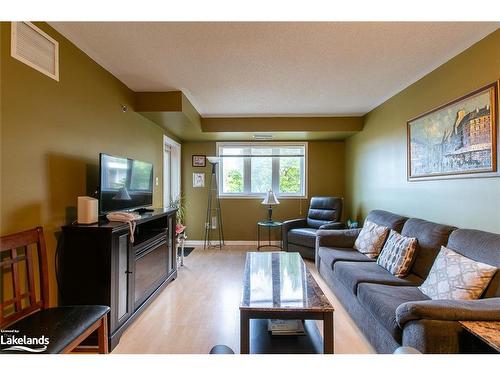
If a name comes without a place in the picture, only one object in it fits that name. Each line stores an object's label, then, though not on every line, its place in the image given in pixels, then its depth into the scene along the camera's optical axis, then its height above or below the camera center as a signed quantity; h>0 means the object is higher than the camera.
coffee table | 1.44 -0.72
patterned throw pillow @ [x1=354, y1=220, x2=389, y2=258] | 2.66 -0.56
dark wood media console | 1.82 -0.61
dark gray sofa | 1.22 -0.74
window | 5.02 +0.37
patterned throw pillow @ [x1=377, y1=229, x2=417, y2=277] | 2.13 -0.59
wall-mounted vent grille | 1.49 +0.93
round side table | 4.49 -0.76
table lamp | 4.54 -0.17
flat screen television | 2.03 +0.06
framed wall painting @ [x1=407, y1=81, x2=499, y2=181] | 1.75 +0.44
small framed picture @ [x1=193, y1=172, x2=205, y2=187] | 4.98 +0.22
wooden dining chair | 1.19 -0.71
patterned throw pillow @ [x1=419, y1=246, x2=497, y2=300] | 1.48 -0.57
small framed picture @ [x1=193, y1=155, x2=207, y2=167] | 4.97 +0.59
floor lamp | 4.98 -0.58
